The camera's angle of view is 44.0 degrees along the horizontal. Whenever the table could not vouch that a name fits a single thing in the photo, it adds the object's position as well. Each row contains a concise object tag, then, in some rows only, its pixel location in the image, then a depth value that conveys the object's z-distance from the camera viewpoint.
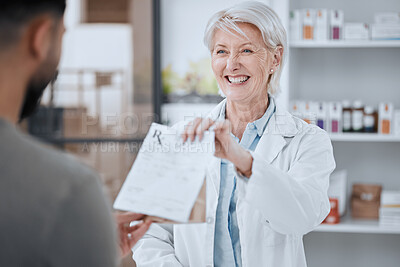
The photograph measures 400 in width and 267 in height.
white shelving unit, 3.23
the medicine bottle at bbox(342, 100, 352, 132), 3.01
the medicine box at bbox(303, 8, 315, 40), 2.99
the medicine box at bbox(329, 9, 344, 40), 2.98
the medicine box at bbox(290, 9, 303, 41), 3.00
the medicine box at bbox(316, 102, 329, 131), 2.98
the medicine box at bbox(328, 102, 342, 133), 2.97
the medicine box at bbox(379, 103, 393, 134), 2.96
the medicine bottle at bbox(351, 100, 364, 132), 3.00
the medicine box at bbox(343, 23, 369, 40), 3.00
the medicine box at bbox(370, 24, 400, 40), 2.99
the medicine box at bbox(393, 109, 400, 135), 2.96
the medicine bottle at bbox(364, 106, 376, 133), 3.01
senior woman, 1.46
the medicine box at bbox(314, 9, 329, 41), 2.98
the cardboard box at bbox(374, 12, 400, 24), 2.98
